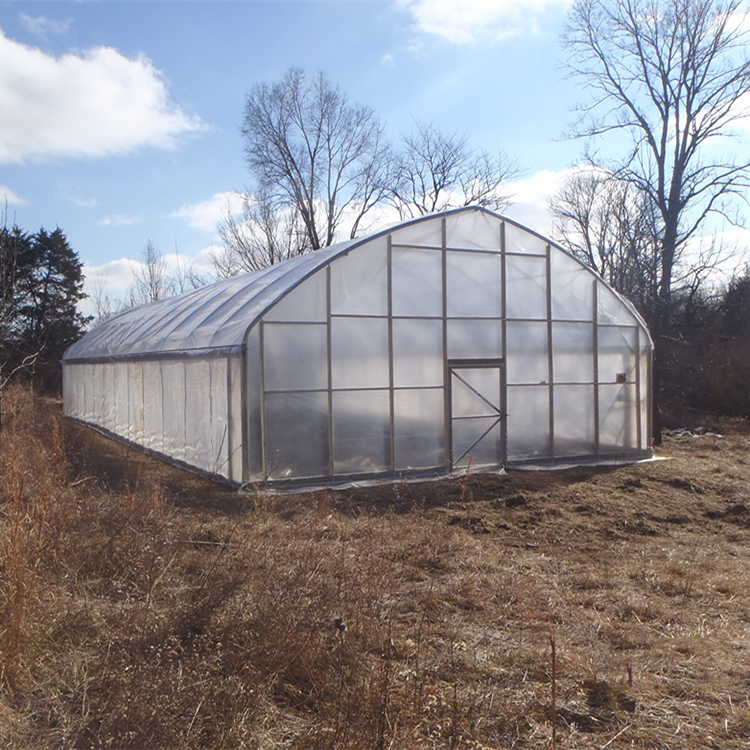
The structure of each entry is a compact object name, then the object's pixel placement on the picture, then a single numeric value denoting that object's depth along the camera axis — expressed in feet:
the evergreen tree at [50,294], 92.07
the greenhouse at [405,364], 33.04
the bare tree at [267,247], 102.73
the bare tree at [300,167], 100.58
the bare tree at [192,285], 121.29
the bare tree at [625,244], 79.05
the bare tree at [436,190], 104.63
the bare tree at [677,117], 73.46
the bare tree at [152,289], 124.06
